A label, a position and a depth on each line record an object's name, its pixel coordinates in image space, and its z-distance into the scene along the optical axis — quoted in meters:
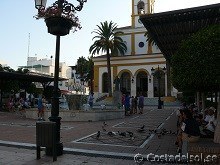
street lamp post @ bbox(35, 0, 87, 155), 5.32
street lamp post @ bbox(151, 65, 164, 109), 20.66
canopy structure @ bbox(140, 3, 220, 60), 6.10
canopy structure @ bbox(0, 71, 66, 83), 16.81
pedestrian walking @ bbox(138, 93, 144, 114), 16.52
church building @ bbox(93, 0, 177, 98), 29.78
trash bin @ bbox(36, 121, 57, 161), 4.93
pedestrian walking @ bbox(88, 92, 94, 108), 15.87
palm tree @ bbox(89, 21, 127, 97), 28.99
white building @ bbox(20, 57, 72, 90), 60.53
